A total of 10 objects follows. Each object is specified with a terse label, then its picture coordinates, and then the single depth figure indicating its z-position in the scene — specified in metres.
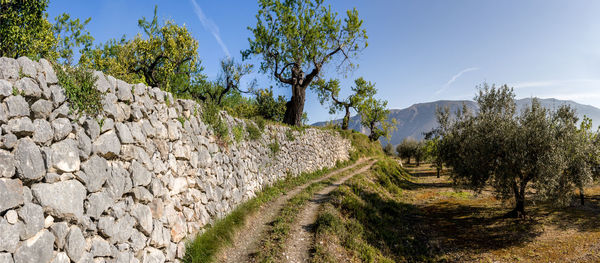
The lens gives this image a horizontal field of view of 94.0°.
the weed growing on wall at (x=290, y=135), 20.95
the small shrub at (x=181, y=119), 9.61
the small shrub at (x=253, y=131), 15.42
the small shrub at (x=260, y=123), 17.04
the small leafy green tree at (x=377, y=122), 49.16
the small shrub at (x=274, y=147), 17.88
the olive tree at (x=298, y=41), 26.16
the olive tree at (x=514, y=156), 14.21
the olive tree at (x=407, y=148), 70.14
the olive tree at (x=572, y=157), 14.79
